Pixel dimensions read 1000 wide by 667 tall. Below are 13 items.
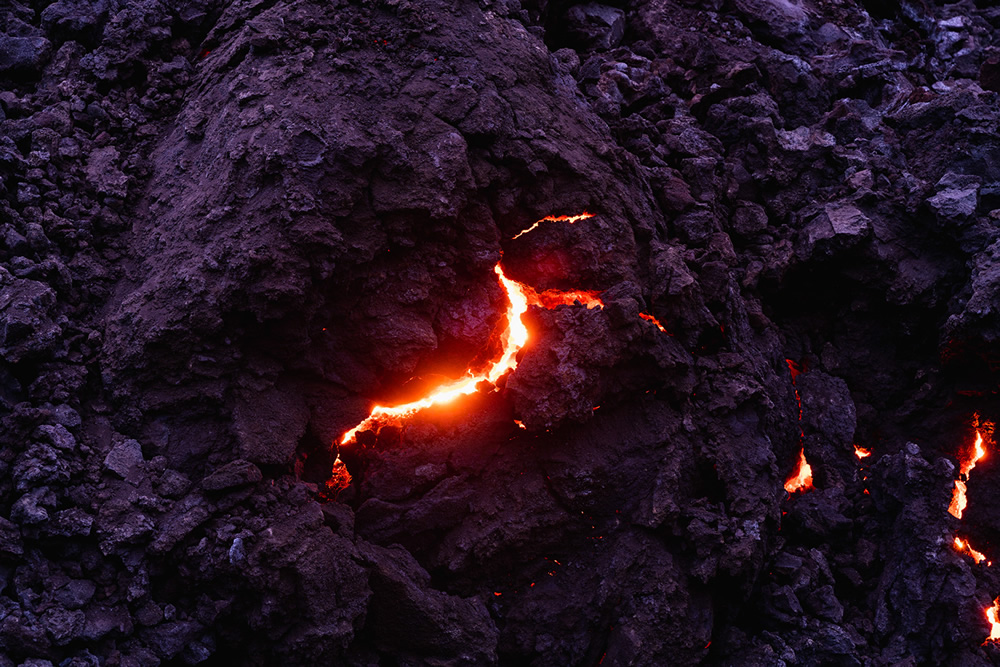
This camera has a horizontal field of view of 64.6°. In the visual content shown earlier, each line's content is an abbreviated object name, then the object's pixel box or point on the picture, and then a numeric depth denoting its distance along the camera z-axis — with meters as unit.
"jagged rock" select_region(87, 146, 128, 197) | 5.35
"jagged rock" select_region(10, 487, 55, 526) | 4.18
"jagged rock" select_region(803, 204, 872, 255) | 6.29
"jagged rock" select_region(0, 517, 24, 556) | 4.09
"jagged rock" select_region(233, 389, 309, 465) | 4.75
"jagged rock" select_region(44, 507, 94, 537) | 4.25
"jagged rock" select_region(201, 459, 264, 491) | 4.57
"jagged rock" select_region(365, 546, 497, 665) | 4.85
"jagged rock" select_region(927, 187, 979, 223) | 6.15
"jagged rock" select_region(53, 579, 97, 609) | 4.16
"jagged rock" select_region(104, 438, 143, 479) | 4.54
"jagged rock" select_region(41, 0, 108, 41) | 5.88
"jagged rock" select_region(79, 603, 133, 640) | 4.13
